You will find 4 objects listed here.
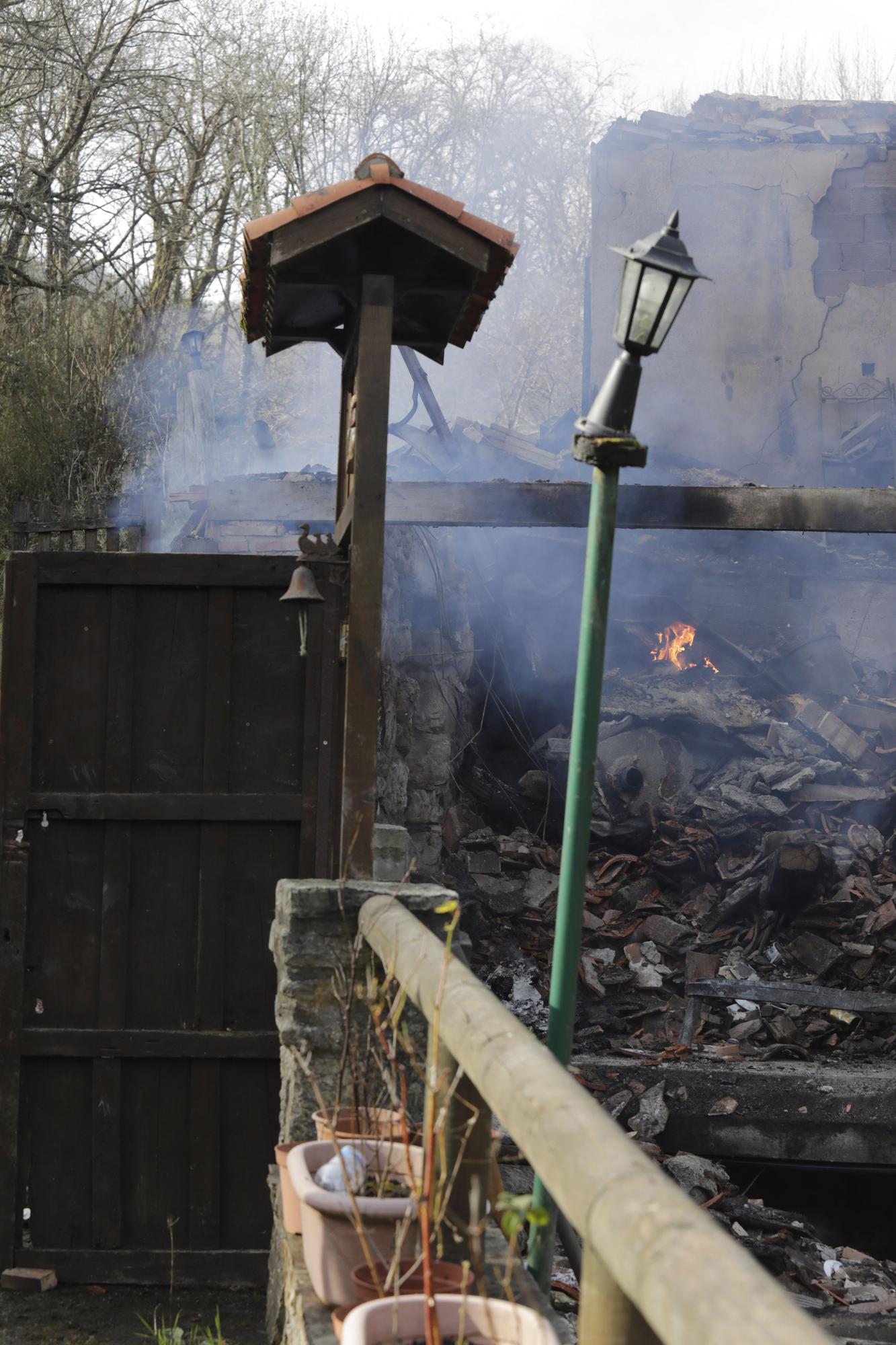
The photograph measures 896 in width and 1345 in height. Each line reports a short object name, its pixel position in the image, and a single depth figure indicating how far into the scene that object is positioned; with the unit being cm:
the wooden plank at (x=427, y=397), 982
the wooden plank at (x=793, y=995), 938
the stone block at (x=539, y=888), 1091
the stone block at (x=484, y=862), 1103
